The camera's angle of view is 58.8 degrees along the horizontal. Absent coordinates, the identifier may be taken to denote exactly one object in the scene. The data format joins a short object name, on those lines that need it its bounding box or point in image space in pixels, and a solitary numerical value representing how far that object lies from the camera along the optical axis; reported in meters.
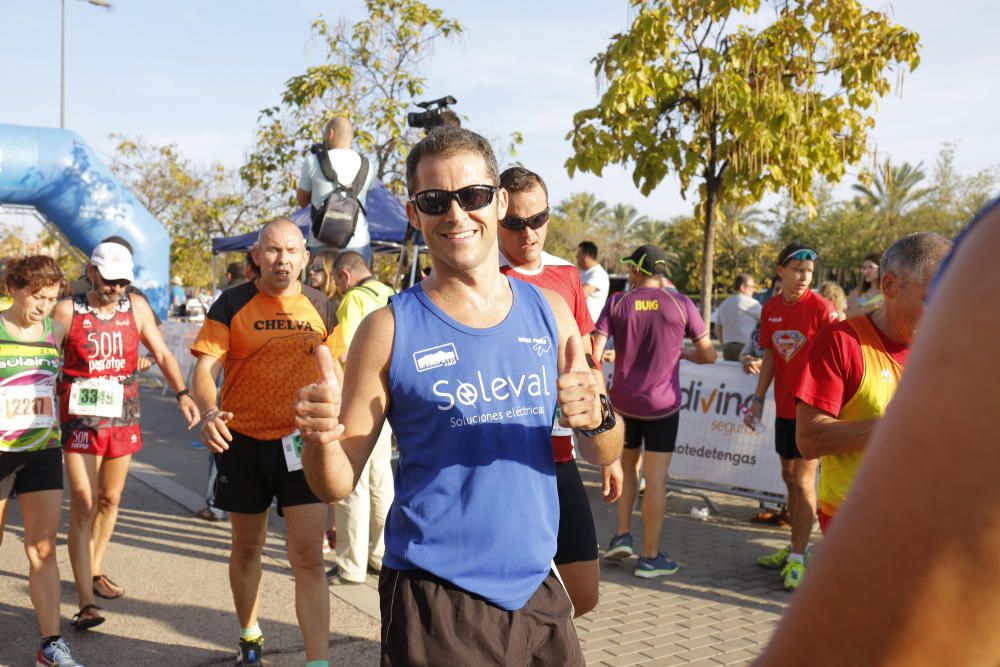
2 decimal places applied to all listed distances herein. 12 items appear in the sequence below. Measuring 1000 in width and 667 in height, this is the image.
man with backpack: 6.42
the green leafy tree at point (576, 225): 53.24
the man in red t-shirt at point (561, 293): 3.73
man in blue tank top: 2.41
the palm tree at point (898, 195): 45.44
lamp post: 25.52
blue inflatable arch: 15.66
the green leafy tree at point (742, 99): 9.99
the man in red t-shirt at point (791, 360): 6.02
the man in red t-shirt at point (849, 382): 3.33
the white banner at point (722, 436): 7.59
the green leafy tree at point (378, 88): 16.27
